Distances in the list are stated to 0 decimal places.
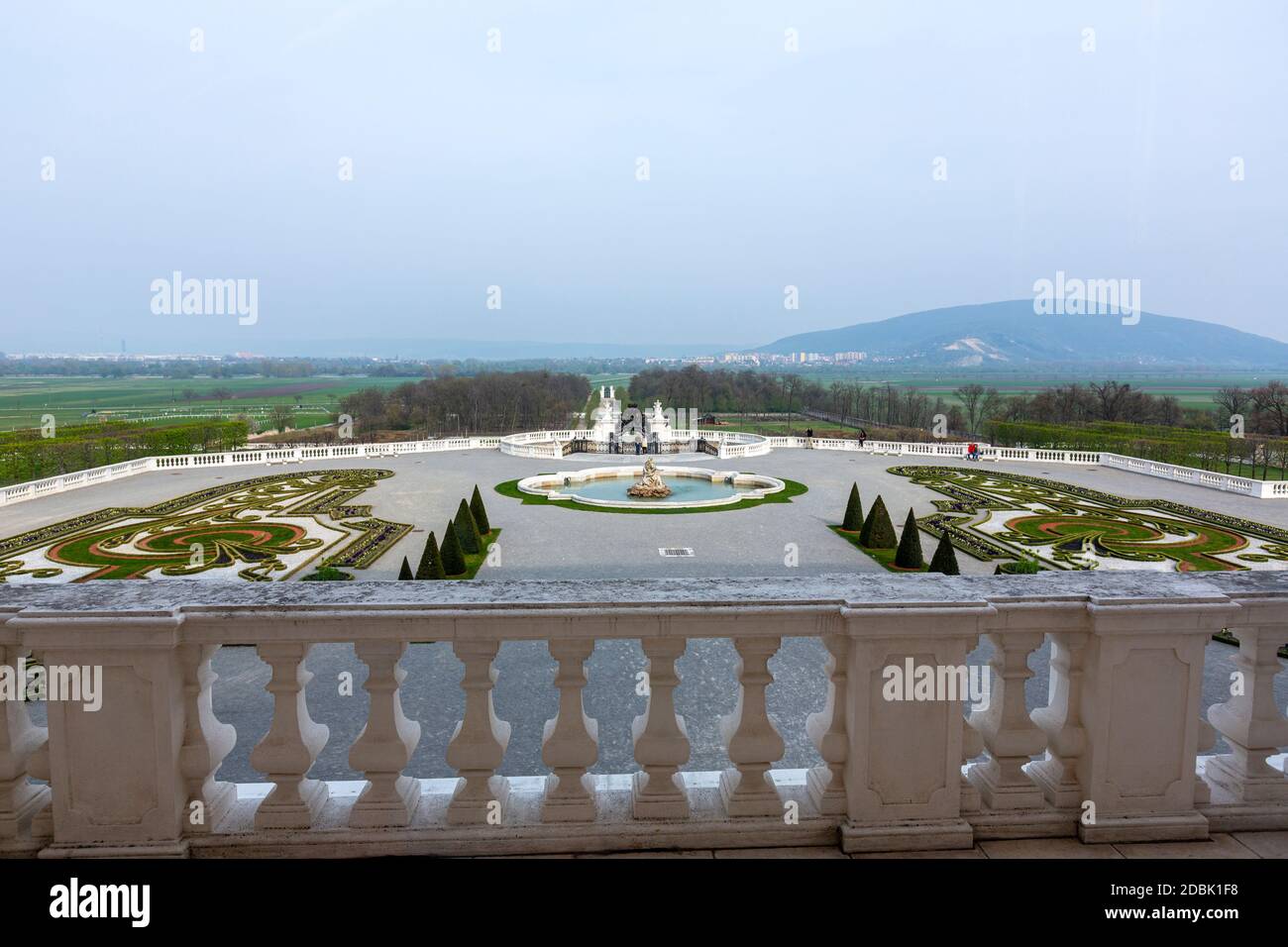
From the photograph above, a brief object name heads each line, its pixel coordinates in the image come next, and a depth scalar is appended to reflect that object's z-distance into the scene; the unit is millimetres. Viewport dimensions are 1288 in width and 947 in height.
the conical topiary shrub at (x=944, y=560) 17494
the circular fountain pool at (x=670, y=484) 30812
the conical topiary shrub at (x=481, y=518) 23875
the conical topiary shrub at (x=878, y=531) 22062
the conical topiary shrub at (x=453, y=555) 18703
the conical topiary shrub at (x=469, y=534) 21375
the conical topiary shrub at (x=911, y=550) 19609
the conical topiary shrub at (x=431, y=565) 17344
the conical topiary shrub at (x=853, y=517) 24547
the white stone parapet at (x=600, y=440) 31766
